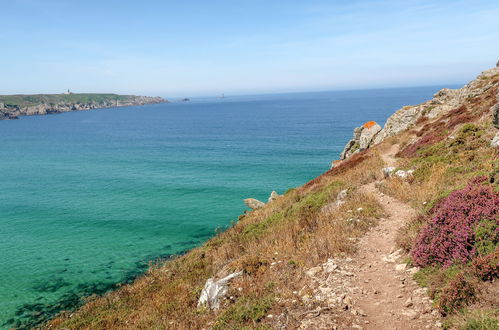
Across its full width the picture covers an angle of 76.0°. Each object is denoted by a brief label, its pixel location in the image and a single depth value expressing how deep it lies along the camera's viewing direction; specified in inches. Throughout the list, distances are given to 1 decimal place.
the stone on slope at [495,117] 765.9
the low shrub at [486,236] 339.2
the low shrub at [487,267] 300.5
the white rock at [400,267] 407.8
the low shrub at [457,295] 289.6
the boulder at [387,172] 879.2
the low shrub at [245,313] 346.3
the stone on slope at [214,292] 412.2
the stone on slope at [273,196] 1455.0
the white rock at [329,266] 420.1
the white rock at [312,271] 417.8
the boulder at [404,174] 796.3
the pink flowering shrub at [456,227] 360.8
